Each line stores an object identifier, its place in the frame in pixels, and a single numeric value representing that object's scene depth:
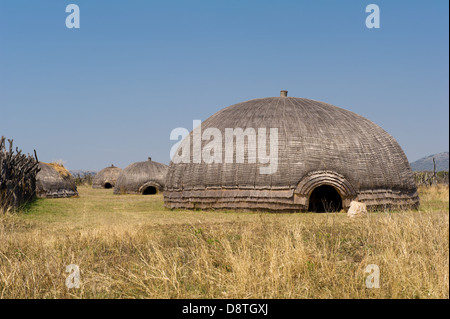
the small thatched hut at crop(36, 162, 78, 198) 31.11
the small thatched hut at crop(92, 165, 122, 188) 53.84
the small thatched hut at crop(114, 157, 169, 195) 38.16
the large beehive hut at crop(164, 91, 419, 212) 18.58
